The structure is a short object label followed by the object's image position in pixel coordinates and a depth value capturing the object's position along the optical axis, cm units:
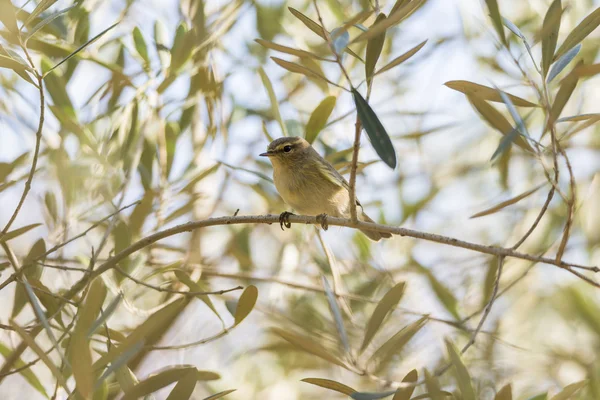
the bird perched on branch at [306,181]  785
